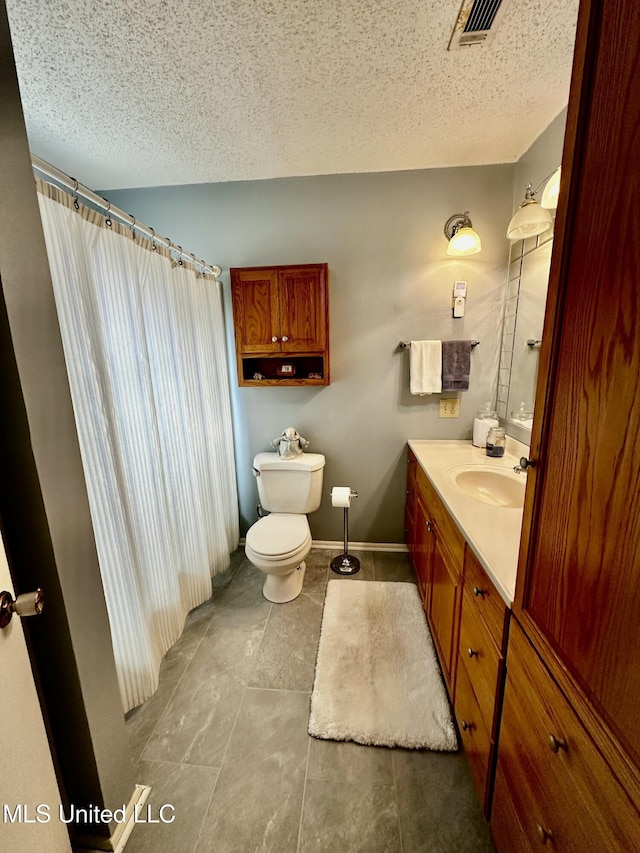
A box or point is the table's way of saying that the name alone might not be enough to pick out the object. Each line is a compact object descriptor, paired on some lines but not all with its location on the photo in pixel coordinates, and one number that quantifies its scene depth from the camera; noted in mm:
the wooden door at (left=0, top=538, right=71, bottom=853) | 641
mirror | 1596
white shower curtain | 1053
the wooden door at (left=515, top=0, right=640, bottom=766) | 470
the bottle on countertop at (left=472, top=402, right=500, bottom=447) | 1915
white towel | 2010
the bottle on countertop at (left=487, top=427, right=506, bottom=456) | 1785
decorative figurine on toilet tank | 2115
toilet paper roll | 2012
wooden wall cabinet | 1918
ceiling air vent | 990
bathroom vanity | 904
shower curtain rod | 900
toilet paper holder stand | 2155
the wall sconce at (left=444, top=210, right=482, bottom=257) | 1726
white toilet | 1759
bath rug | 1236
